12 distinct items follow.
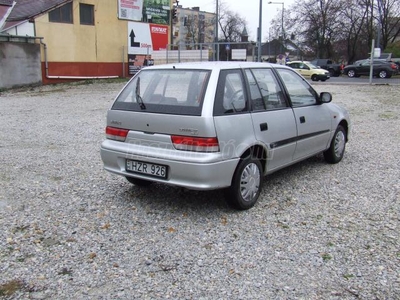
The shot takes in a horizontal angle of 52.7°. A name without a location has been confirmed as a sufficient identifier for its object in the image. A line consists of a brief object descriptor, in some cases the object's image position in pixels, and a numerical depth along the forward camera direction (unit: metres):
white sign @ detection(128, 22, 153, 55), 29.80
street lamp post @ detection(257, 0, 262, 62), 23.19
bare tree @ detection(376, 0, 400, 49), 45.78
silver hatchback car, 4.06
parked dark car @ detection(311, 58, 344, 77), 38.75
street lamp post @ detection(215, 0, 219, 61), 25.78
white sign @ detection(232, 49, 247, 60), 24.08
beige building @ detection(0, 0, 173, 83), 24.83
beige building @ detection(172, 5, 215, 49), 77.06
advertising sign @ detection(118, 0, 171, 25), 29.03
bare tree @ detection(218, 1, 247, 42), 71.88
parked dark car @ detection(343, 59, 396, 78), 30.59
